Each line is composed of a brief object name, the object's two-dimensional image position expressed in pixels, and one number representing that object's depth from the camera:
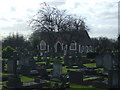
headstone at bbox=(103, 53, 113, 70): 17.89
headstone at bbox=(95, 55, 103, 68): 21.50
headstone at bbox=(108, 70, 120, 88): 9.84
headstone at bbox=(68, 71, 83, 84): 12.70
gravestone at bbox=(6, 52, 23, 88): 11.19
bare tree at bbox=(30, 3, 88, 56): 30.44
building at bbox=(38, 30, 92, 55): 49.69
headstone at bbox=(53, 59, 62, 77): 14.89
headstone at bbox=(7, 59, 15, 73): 17.27
